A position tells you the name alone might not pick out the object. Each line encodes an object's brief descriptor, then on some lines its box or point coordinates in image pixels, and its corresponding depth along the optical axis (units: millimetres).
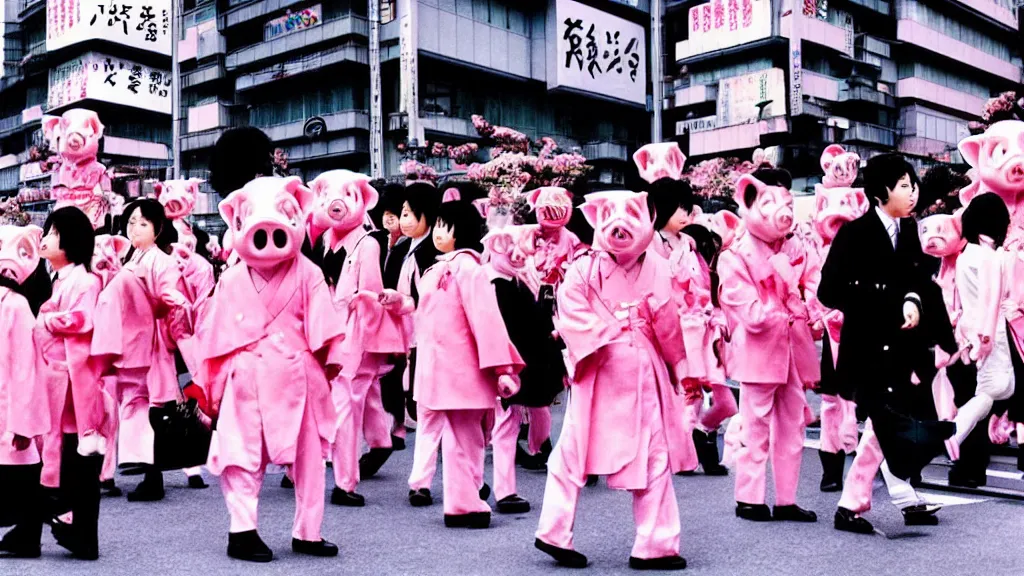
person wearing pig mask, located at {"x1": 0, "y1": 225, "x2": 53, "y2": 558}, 5449
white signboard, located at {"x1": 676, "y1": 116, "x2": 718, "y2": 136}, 36159
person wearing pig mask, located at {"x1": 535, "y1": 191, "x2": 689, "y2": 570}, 5164
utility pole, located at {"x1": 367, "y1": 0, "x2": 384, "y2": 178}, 32344
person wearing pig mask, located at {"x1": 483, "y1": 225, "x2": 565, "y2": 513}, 6809
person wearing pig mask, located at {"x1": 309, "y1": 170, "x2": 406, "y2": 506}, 7473
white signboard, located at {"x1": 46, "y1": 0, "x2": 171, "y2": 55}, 41281
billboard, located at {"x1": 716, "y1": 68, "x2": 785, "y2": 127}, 34094
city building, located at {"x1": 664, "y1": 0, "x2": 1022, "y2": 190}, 33750
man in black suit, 5625
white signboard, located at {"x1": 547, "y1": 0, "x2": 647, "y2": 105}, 36594
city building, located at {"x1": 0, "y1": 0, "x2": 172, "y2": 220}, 41688
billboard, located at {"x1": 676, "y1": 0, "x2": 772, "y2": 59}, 33812
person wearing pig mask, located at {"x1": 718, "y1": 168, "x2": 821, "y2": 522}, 6219
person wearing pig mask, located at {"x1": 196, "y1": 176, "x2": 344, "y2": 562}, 5301
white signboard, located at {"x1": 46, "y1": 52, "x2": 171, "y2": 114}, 42750
